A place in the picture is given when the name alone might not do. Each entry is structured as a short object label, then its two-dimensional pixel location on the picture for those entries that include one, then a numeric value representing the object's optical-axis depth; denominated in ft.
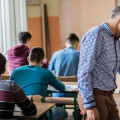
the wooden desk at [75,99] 14.50
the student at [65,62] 18.79
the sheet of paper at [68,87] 14.70
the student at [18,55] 19.18
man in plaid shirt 7.87
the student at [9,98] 8.65
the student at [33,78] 13.16
